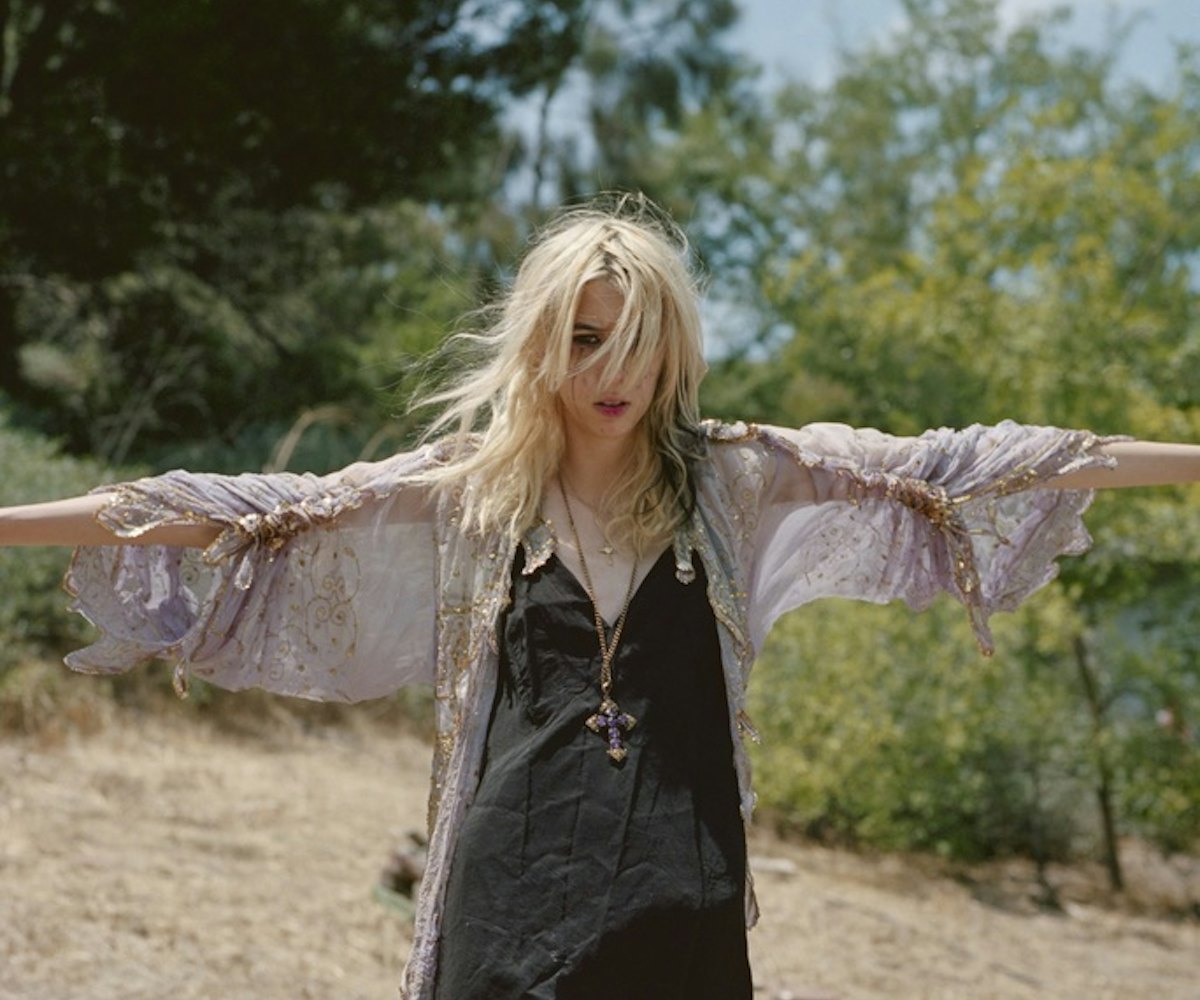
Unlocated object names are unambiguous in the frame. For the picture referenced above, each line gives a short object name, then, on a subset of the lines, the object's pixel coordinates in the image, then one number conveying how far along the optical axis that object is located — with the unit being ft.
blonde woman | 7.01
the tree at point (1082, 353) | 27.17
